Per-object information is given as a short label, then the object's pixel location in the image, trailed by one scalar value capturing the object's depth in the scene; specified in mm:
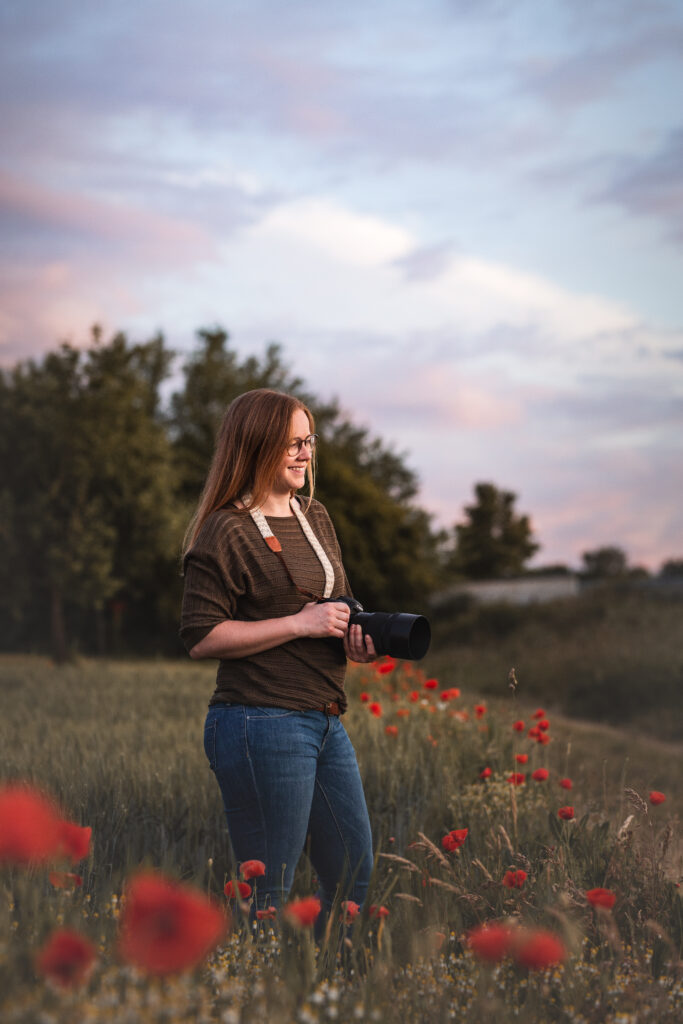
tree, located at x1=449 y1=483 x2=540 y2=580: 56656
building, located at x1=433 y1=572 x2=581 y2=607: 41425
